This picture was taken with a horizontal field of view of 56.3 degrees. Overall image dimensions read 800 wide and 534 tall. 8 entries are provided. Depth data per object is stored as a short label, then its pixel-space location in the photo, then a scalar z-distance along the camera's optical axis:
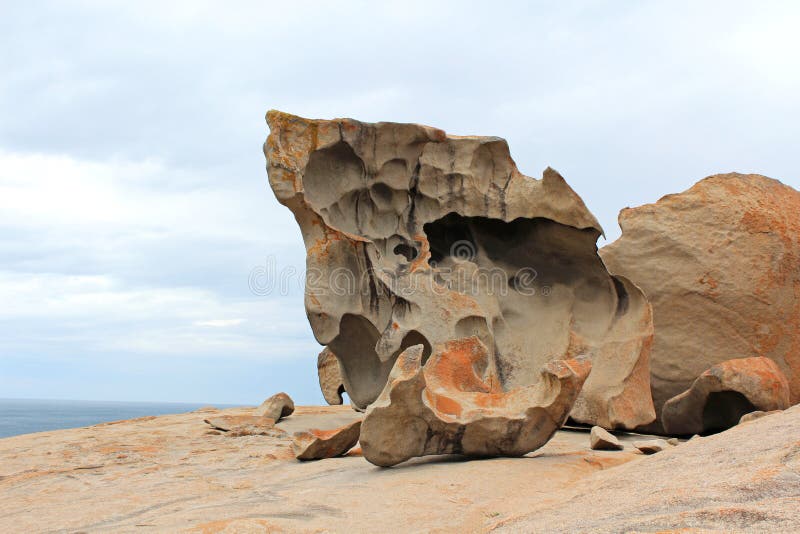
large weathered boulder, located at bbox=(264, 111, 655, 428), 7.19
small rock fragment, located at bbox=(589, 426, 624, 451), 4.89
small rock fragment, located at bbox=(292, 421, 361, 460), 5.06
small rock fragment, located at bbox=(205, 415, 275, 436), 6.70
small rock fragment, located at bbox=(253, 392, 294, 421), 7.65
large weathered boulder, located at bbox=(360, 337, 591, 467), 4.26
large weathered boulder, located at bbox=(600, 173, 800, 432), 7.46
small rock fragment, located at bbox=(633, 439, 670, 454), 4.45
